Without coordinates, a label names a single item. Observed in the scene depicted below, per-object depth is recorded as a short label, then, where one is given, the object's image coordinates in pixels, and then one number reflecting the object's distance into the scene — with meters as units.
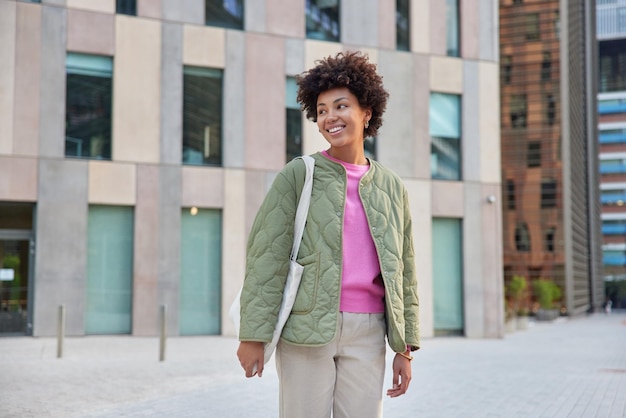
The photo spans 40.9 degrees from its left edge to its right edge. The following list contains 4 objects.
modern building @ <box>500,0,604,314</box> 44.91
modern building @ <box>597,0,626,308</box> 91.44
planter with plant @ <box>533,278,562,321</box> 39.06
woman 3.34
